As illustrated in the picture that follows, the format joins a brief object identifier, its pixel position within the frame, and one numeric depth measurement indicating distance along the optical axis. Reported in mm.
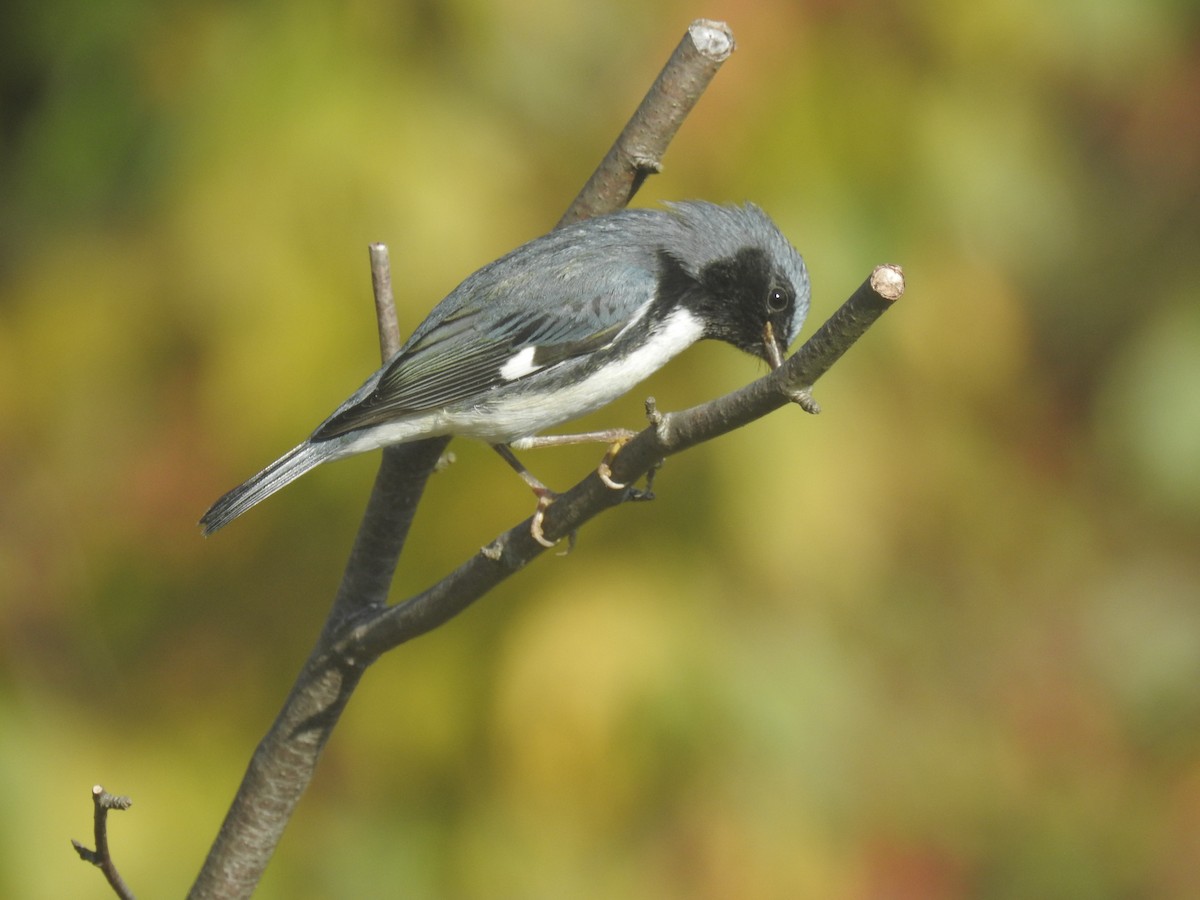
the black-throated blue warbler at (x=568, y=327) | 6137
